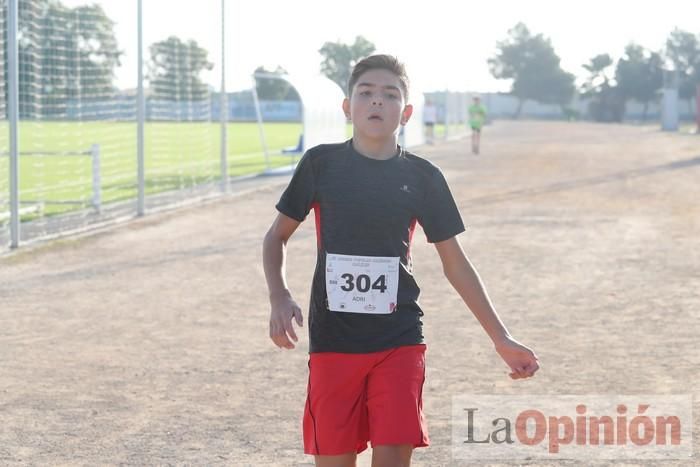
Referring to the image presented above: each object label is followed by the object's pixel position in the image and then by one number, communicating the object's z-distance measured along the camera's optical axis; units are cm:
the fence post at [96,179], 1734
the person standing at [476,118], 3961
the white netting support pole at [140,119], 1778
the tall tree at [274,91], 6044
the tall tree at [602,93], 13625
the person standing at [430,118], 5364
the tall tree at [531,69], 15962
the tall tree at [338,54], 7456
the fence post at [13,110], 1355
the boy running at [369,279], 390
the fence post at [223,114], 2252
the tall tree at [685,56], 13625
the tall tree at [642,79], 14212
